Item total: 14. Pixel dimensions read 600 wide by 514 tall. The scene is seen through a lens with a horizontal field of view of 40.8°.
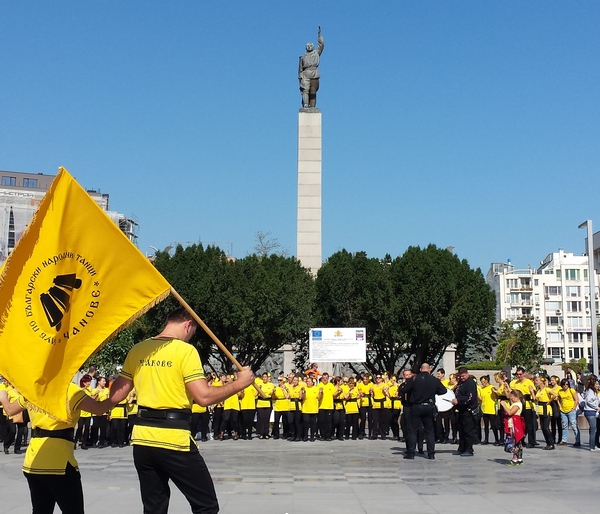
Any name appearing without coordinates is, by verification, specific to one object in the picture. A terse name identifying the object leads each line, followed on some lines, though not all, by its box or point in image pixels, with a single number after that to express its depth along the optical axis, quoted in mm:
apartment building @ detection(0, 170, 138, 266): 71125
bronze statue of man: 39250
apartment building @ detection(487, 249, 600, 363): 114750
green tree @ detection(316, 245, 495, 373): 36812
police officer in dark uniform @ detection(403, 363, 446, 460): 15695
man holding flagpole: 5629
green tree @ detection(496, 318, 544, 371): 52834
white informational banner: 26531
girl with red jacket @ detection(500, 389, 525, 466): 14641
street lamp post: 30938
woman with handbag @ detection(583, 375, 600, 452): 18141
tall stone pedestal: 38219
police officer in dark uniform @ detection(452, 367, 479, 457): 16906
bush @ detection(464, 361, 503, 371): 52534
